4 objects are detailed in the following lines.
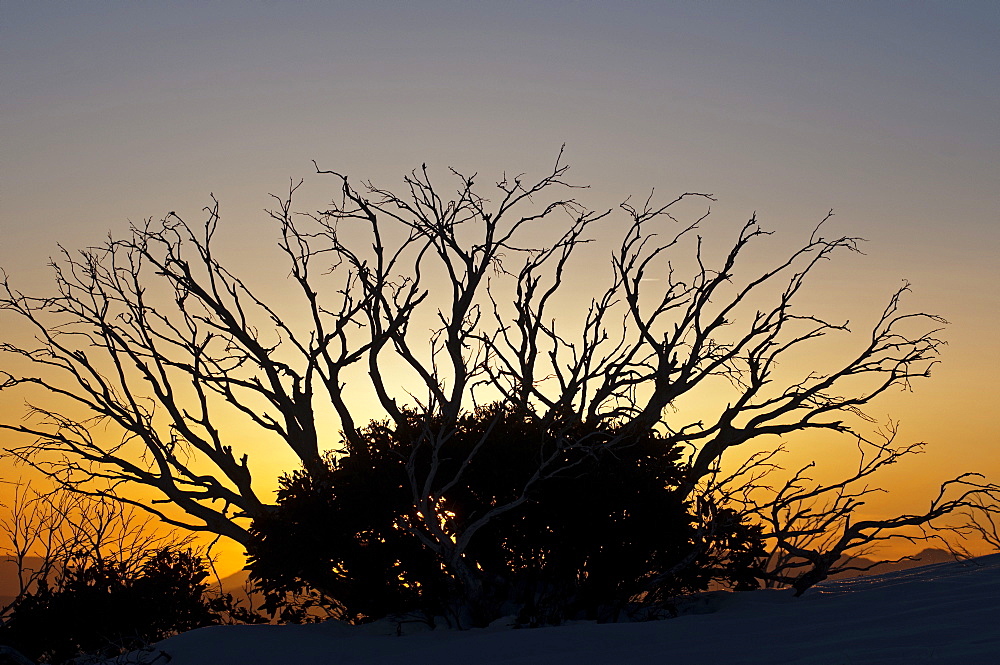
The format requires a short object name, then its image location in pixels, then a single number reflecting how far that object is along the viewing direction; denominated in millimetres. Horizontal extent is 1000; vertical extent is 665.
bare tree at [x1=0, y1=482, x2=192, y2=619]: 19875
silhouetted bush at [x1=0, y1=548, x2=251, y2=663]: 19516
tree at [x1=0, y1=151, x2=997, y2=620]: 19109
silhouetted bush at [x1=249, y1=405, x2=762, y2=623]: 13336
